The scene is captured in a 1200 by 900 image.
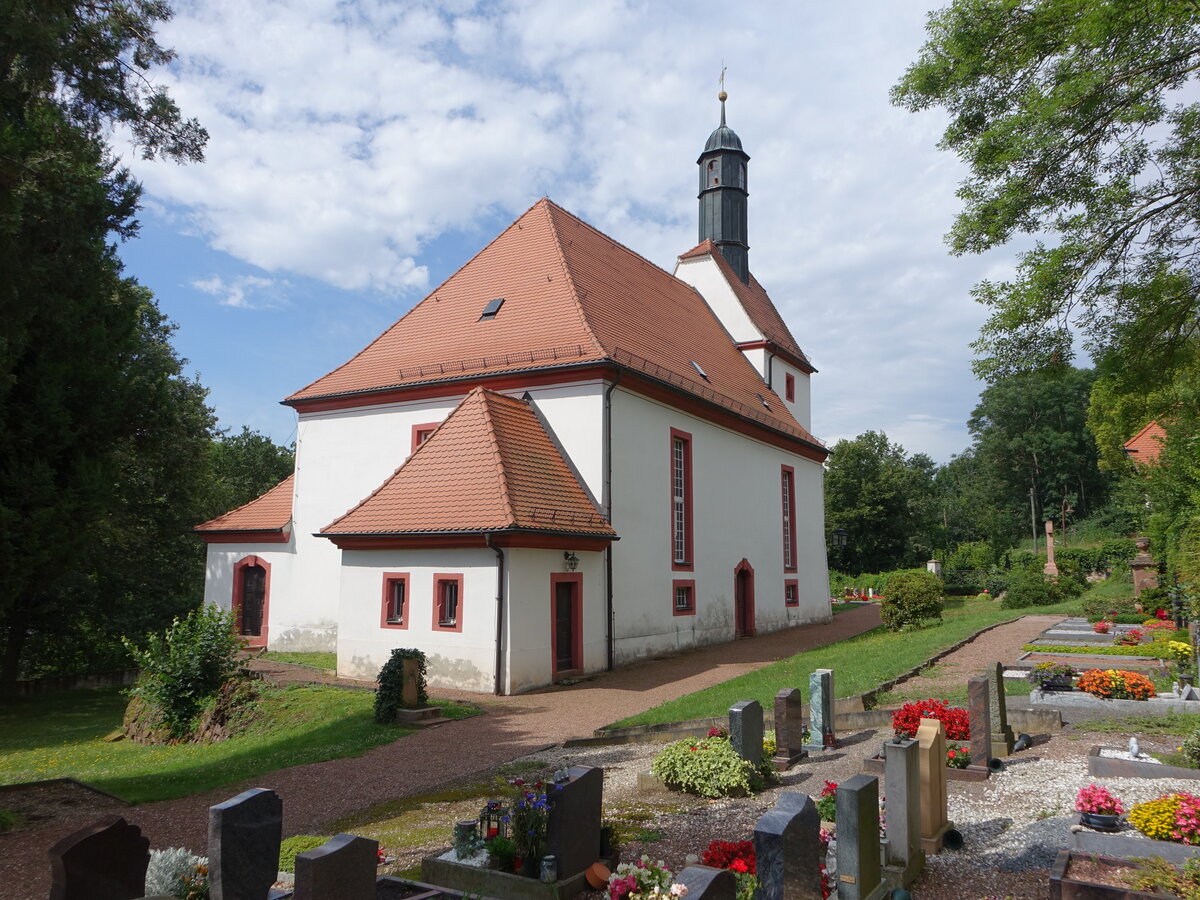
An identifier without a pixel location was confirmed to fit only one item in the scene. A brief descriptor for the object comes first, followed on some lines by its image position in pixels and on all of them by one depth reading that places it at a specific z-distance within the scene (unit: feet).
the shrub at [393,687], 42.83
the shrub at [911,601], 75.05
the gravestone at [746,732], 28.27
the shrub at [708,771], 26.99
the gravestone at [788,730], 30.91
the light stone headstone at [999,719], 29.91
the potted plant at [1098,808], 20.58
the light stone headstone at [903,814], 19.01
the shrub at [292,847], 20.29
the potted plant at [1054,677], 37.52
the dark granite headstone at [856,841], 16.96
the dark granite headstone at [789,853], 14.42
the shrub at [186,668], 48.47
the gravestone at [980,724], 27.14
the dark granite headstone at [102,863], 14.70
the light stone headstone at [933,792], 21.24
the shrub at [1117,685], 35.65
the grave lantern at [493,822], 20.12
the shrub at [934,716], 29.81
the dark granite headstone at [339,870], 13.44
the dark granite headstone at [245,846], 15.59
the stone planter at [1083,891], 15.01
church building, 53.21
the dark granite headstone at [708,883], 12.91
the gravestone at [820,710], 32.99
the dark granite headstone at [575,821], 18.72
